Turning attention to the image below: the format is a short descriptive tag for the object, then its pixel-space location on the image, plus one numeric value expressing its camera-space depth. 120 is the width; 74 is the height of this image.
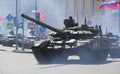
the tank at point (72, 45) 23.11
